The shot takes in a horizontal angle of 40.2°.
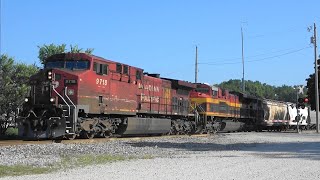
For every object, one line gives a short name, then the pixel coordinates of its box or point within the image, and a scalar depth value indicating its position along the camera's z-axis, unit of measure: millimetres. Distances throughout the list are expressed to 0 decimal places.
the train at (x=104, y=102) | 20312
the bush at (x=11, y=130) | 31453
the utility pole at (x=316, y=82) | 43562
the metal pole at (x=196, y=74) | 58375
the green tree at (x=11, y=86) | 32794
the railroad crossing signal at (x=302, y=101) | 42619
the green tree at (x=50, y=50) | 47281
